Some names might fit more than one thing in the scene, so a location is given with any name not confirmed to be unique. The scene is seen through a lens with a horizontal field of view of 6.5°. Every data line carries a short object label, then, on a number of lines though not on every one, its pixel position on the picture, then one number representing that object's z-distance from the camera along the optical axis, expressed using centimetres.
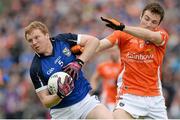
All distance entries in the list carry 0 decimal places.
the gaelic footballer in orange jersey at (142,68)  2002
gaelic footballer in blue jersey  1878
